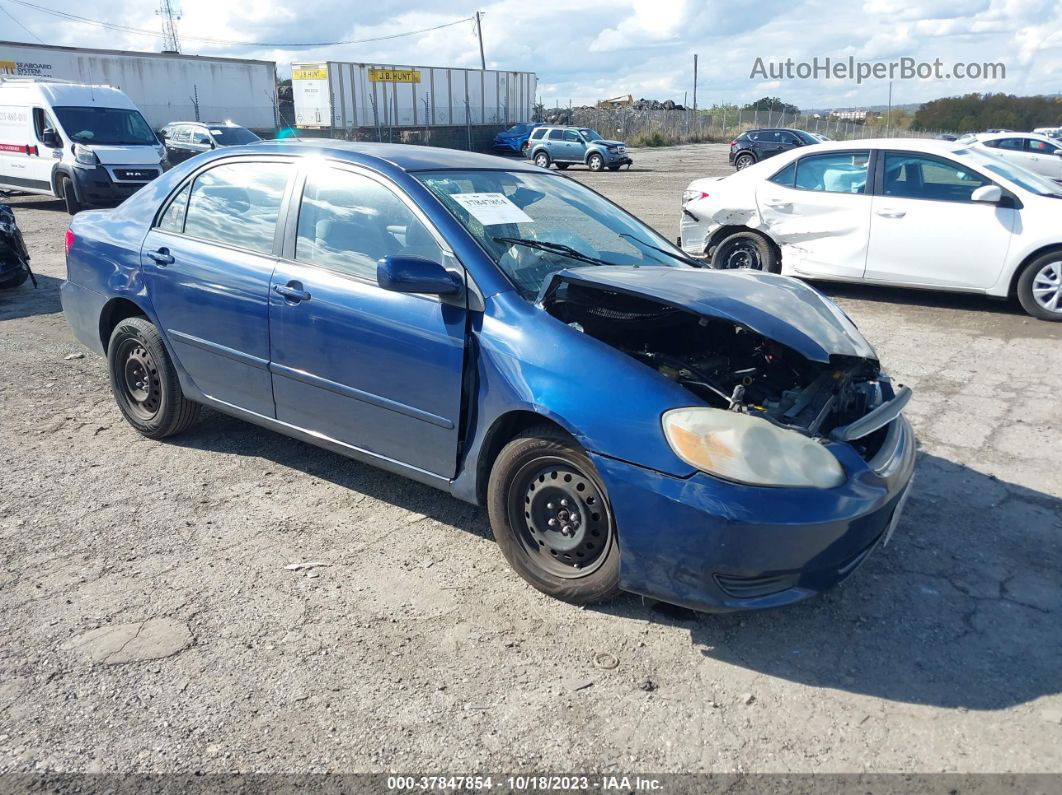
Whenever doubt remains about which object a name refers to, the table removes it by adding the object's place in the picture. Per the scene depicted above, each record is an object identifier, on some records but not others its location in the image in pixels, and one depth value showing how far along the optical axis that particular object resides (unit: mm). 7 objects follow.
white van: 15508
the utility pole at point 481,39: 59500
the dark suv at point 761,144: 30953
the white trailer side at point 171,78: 28891
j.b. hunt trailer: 37406
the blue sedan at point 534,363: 2904
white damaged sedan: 7777
